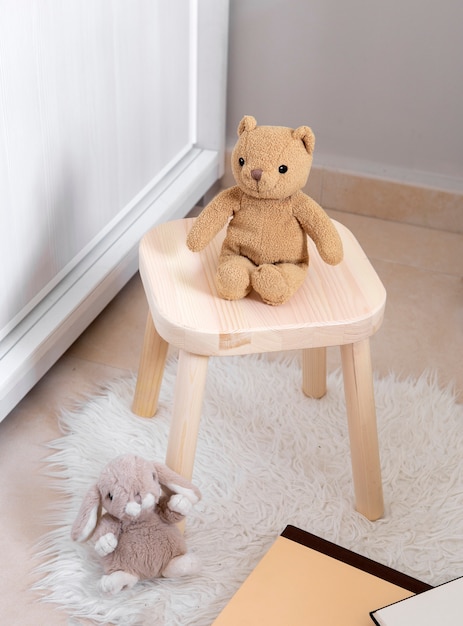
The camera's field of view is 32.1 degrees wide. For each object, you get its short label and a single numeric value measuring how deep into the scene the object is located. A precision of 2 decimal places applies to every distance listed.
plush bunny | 1.00
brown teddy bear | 0.98
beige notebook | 0.96
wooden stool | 0.97
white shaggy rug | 1.04
